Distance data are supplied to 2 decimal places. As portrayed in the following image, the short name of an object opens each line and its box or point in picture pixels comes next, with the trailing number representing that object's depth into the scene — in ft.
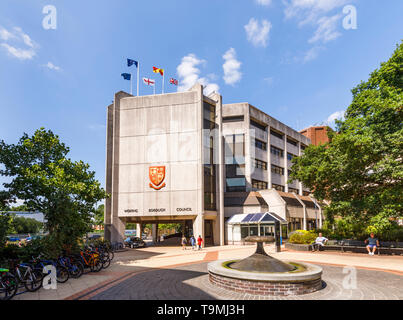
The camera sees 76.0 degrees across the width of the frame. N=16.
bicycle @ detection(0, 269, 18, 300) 28.07
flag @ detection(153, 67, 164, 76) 123.37
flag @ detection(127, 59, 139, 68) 121.06
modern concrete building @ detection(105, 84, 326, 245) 105.19
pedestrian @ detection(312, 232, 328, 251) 74.64
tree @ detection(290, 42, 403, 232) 55.36
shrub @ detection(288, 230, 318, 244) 80.88
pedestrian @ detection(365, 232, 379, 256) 62.79
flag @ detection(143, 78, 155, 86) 122.93
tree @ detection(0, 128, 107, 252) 45.93
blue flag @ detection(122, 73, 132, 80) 122.11
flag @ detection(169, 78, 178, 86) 125.39
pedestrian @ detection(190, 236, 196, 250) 91.98
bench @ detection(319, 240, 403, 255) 62.18
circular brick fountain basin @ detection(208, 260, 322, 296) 27.58
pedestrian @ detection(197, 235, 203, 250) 89.24
